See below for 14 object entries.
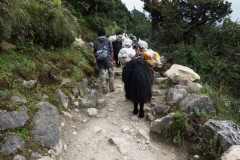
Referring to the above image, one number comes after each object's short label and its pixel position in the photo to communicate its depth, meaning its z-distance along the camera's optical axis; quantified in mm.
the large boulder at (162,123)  3928
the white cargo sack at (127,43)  6527
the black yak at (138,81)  4285
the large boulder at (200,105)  4223
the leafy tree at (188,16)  9539
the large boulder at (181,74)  6258
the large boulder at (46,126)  3186
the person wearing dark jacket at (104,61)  5590
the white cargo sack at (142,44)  5805
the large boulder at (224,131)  3207
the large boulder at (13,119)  2980
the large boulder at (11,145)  2742
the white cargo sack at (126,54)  5184
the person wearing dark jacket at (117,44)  8273
